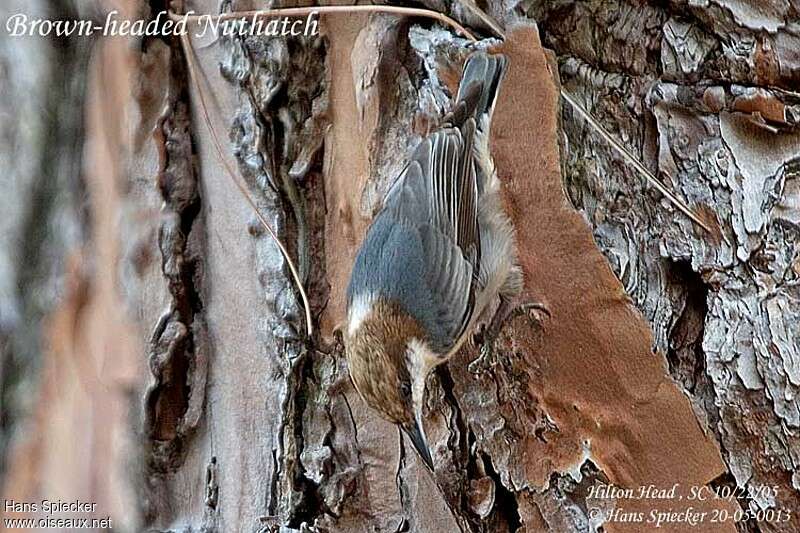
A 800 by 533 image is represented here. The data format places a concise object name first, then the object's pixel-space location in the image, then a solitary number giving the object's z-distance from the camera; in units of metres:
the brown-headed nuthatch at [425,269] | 3.37
